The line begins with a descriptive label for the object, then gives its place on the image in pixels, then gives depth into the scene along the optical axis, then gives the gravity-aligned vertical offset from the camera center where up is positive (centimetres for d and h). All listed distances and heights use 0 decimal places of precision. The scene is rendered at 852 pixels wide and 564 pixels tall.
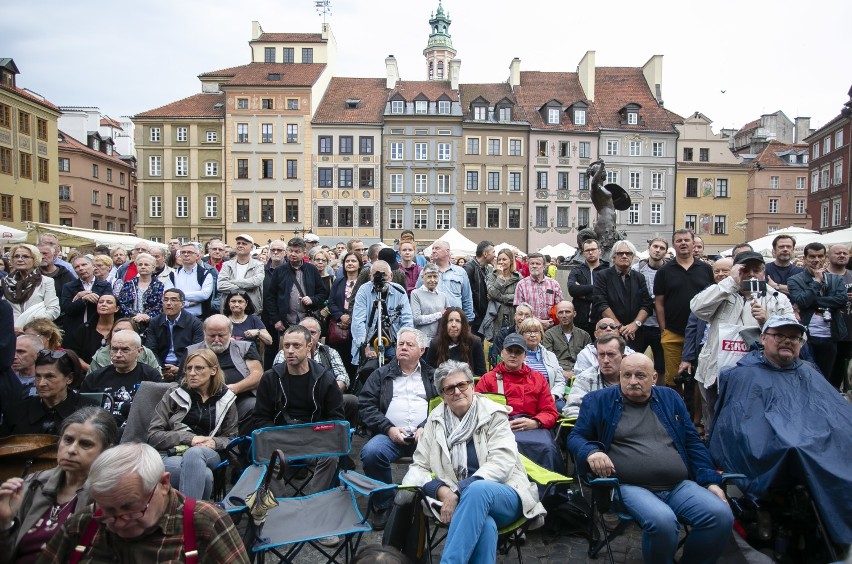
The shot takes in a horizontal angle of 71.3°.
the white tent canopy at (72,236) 1833 +73
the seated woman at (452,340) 609 -80
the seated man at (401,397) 480 -119
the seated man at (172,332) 617 -76
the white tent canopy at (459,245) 2103 +64
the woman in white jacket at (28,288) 647 -33
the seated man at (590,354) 550 -85
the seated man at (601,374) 489 -93
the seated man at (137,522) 235 -109
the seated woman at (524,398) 461 -113
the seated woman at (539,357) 575 -92
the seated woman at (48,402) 416 -104
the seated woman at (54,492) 288 -118
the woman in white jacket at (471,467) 337 -133
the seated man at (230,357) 541 -90
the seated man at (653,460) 351 -130
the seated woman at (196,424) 404 -125
